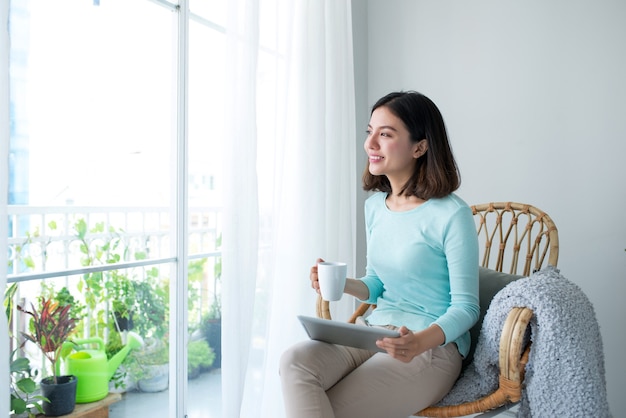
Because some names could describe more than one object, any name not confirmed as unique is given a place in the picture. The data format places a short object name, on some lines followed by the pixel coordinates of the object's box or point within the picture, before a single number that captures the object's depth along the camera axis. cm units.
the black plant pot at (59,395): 150
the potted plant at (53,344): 149
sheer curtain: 174
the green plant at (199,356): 193
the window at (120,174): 146
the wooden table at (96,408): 159
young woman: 120
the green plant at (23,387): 138
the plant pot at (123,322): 177
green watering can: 160
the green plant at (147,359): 182
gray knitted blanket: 115
